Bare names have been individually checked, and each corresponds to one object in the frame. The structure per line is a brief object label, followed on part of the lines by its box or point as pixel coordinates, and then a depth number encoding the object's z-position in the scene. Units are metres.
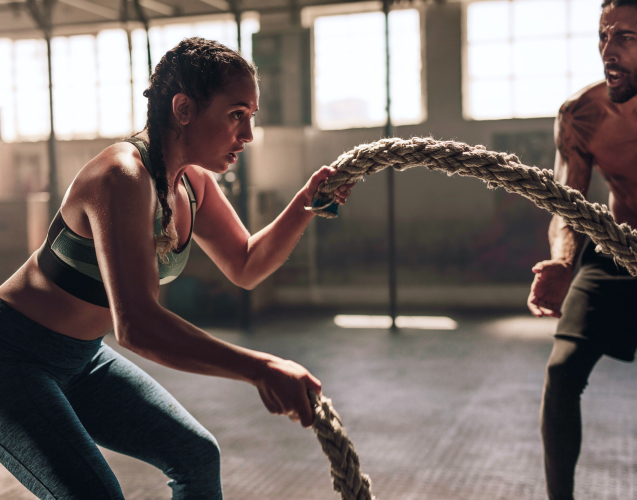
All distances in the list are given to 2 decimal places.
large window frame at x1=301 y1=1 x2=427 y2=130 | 5.48
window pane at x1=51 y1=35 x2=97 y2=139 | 6.07
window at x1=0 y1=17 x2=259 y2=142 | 6.00
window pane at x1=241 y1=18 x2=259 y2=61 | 5.51
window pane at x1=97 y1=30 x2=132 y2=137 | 5.99
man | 1.33
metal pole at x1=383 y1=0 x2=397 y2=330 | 4.76
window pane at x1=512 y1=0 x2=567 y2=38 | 5.29
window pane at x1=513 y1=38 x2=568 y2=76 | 5.34
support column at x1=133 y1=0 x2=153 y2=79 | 4.97
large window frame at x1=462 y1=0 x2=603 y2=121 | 5.27
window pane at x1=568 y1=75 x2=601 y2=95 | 5.27
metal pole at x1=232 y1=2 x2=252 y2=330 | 4.83
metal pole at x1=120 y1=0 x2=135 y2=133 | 5.14
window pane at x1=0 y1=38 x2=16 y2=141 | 6.22
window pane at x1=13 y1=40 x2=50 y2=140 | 6.16
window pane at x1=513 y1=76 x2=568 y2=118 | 5.36
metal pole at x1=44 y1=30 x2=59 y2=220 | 4.95
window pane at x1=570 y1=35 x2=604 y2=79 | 5.27
